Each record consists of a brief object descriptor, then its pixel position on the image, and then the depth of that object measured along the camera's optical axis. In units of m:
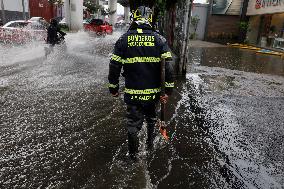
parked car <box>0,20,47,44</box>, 13.53
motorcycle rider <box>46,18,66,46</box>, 11.62
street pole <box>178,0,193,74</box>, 8.91
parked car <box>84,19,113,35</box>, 28.39
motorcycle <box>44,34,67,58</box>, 11.80
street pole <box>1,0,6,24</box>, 25.03
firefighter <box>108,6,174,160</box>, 3.52
